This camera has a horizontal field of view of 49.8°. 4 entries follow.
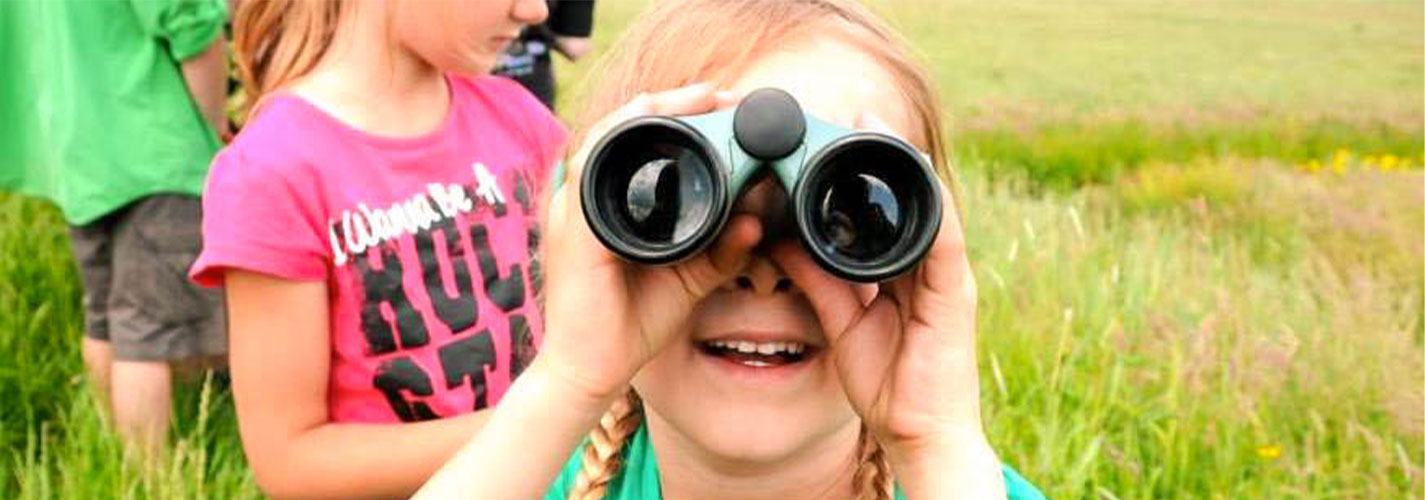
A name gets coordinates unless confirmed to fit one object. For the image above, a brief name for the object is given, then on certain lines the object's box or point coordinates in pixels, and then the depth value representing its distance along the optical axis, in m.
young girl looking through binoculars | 1.39
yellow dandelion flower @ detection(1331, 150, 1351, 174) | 6.29
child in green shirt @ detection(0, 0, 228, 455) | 3.46
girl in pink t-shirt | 2.07
